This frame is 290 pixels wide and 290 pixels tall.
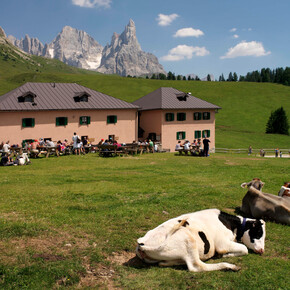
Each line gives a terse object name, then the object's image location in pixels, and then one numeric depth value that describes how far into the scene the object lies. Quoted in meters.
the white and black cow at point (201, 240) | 6.25
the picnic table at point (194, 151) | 31.92
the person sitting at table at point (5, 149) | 24.03
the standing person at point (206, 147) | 29.59
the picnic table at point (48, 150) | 26.98
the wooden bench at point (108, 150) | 27.85
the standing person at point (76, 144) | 29.72
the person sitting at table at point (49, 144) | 28.67
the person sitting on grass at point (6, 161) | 21.14
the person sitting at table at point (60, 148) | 28.46
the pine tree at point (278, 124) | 88.45
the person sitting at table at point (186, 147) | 31.68
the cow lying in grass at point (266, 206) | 9.16
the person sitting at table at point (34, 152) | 26.14
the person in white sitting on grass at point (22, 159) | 21.62
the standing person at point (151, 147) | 34.74
